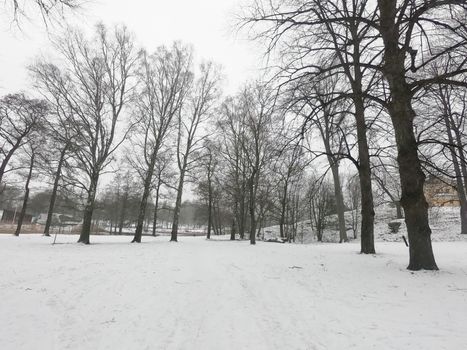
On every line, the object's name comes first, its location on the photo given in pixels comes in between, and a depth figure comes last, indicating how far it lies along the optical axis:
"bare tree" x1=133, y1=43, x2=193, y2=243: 20.17
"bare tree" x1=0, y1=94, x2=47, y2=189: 19.36
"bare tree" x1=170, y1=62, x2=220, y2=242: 22.38
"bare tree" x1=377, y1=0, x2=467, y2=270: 6.67
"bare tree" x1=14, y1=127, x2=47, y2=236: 21.58
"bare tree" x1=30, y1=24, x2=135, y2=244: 16.75
